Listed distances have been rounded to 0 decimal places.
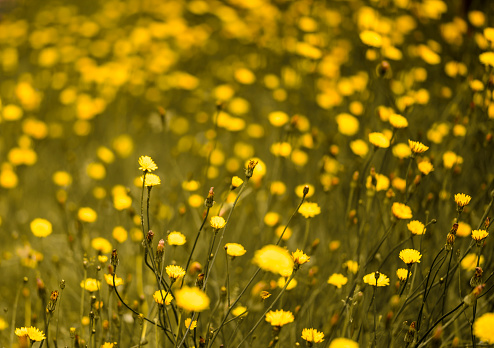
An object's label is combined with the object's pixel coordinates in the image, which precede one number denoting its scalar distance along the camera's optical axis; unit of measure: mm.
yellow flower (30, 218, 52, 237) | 2403
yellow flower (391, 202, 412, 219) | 2307
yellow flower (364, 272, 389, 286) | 2264
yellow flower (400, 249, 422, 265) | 2236
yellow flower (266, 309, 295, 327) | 2198
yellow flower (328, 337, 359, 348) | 2157
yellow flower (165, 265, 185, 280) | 2228
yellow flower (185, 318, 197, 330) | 2227
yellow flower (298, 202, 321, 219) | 2367
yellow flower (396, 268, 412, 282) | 2284
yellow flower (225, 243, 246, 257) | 2264
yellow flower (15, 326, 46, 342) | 2212
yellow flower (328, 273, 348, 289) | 2355
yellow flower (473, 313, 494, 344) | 2153
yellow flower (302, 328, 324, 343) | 2208
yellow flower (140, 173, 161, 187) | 2275
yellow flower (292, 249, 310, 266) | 2228
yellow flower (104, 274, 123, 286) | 2280
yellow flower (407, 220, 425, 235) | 2301
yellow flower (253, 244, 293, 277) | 2192
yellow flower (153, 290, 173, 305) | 2235
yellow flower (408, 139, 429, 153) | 2352
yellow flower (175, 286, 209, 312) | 2130
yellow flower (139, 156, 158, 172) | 2269
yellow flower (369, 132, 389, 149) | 2400
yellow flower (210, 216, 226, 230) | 2252
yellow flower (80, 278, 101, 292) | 2296
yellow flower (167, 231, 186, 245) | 2269
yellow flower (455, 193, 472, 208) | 2267
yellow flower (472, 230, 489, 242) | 2239
